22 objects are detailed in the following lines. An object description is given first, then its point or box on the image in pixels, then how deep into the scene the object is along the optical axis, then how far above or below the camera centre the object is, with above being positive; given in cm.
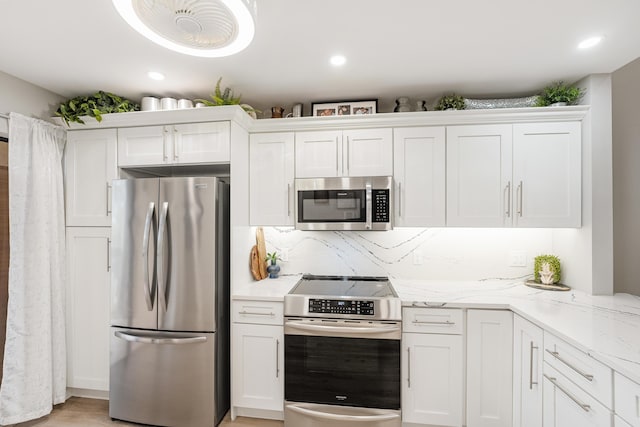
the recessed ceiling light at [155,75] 209 +98
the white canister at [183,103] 235 +87
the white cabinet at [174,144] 222 +53
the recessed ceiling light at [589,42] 170 +100
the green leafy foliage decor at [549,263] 238 -42
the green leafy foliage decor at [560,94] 218 +88
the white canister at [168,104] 232 +86
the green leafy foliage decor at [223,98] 218 +87
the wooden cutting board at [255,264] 260 -45
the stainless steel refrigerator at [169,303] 207 -64
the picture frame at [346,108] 246 +88
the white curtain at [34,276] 204 -46
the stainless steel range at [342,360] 199 -100
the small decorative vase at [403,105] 242 +88
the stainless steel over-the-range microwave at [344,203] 234 +8
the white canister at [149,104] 231 +85
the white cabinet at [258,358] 215 -106
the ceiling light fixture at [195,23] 100 +69
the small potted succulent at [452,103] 233 +86
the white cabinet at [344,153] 241 +49
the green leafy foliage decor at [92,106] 232 +84
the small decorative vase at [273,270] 271 -52
